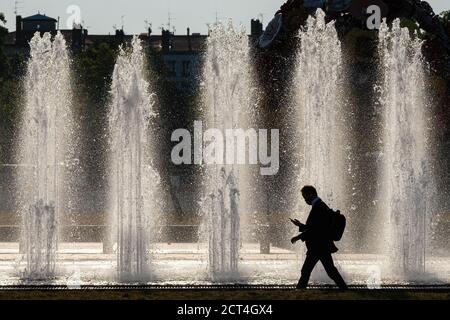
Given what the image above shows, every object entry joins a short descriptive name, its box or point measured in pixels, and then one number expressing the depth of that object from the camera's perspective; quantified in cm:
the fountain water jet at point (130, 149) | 2395
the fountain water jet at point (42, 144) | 2342
